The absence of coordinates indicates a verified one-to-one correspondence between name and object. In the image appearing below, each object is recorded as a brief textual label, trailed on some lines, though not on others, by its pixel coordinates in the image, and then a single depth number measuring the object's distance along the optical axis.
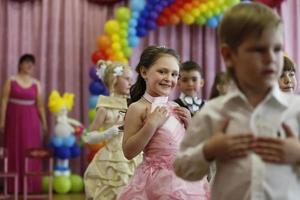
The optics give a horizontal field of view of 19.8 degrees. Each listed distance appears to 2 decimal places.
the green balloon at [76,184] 11.90
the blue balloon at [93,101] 11.70
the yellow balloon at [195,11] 11.81
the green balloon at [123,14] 11.54
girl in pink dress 4.64
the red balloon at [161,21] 11.92
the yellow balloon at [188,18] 11.93
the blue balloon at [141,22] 11.82
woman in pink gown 11.61
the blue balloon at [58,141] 11.59
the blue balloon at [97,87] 11.65
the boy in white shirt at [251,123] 2.59
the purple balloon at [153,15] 11.68
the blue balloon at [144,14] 11.70
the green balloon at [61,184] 11.60
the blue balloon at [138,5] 11.55
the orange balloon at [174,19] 11.89
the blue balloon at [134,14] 11.58
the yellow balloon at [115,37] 11.53
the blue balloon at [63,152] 11.59
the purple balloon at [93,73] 11.83
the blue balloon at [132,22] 11.60
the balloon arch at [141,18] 11.58
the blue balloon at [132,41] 11.65
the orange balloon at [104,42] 11.69
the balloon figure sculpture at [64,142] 11.60
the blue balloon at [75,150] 11.73
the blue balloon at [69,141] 11.58
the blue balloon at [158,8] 11.55
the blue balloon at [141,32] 11.83
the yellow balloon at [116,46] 11.50
